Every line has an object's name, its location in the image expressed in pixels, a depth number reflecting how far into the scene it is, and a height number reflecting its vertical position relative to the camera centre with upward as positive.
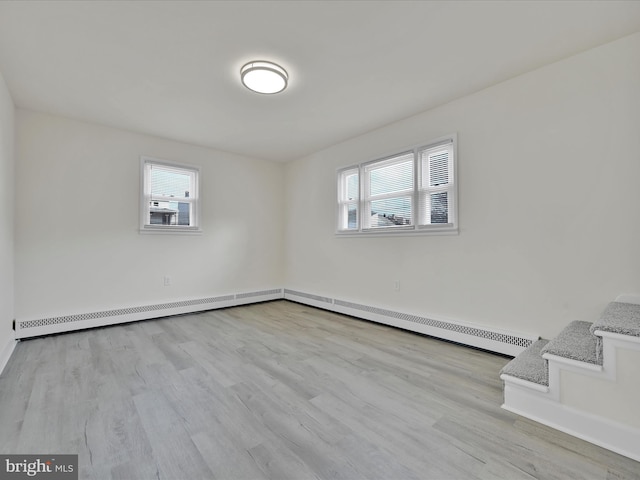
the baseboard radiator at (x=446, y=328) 2.64 -0.98
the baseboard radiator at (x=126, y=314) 3.26 -1.01
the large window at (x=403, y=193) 3.21 +0.61
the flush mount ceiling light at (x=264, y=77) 2.46 +1.48
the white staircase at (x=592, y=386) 1.52 -0.87
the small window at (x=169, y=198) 4.06 +0.63
